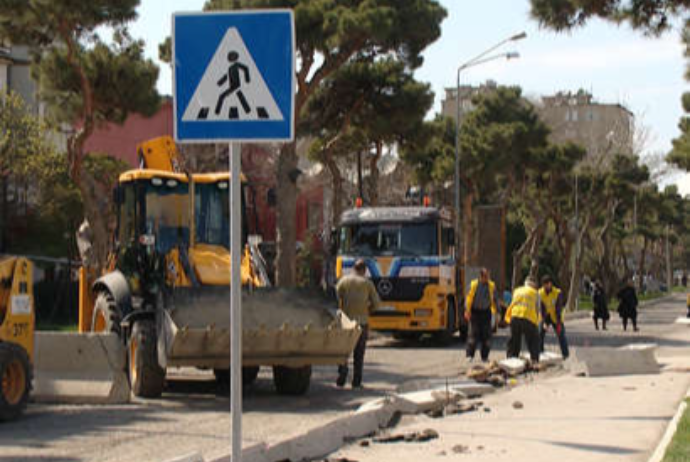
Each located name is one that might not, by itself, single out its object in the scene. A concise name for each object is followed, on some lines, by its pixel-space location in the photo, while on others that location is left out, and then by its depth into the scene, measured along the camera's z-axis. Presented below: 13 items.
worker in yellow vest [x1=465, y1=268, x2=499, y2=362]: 21.14
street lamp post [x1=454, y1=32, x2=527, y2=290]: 38.28
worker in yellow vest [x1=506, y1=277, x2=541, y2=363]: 19.59
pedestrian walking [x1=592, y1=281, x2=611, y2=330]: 36.44
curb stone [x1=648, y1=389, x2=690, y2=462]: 9.26
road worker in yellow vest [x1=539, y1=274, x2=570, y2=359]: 21.78
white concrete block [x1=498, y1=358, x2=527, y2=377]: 17.95
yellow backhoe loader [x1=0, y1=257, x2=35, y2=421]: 12.02
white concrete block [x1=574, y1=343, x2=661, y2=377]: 18.02
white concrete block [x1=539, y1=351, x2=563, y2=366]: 20.32
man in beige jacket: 16.25
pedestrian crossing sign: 6.28
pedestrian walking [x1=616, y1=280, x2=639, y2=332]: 34.53
